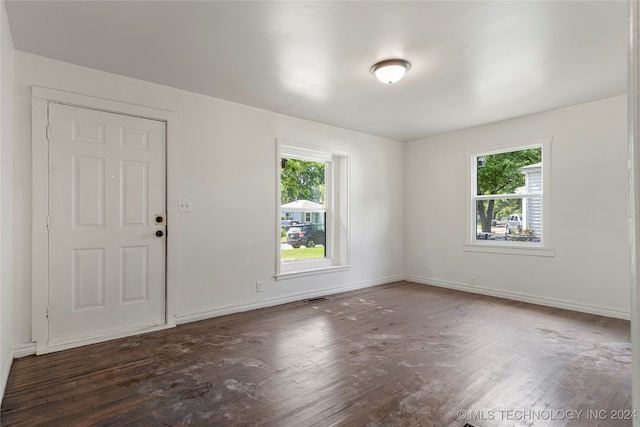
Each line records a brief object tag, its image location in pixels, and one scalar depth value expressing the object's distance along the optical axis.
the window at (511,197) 4.50
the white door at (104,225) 2.99
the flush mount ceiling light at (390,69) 2.99
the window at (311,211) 4.75
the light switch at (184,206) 3.67
